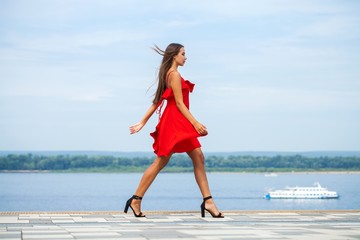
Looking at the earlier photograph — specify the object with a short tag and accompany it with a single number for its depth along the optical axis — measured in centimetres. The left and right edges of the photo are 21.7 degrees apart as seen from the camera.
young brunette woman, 1071
